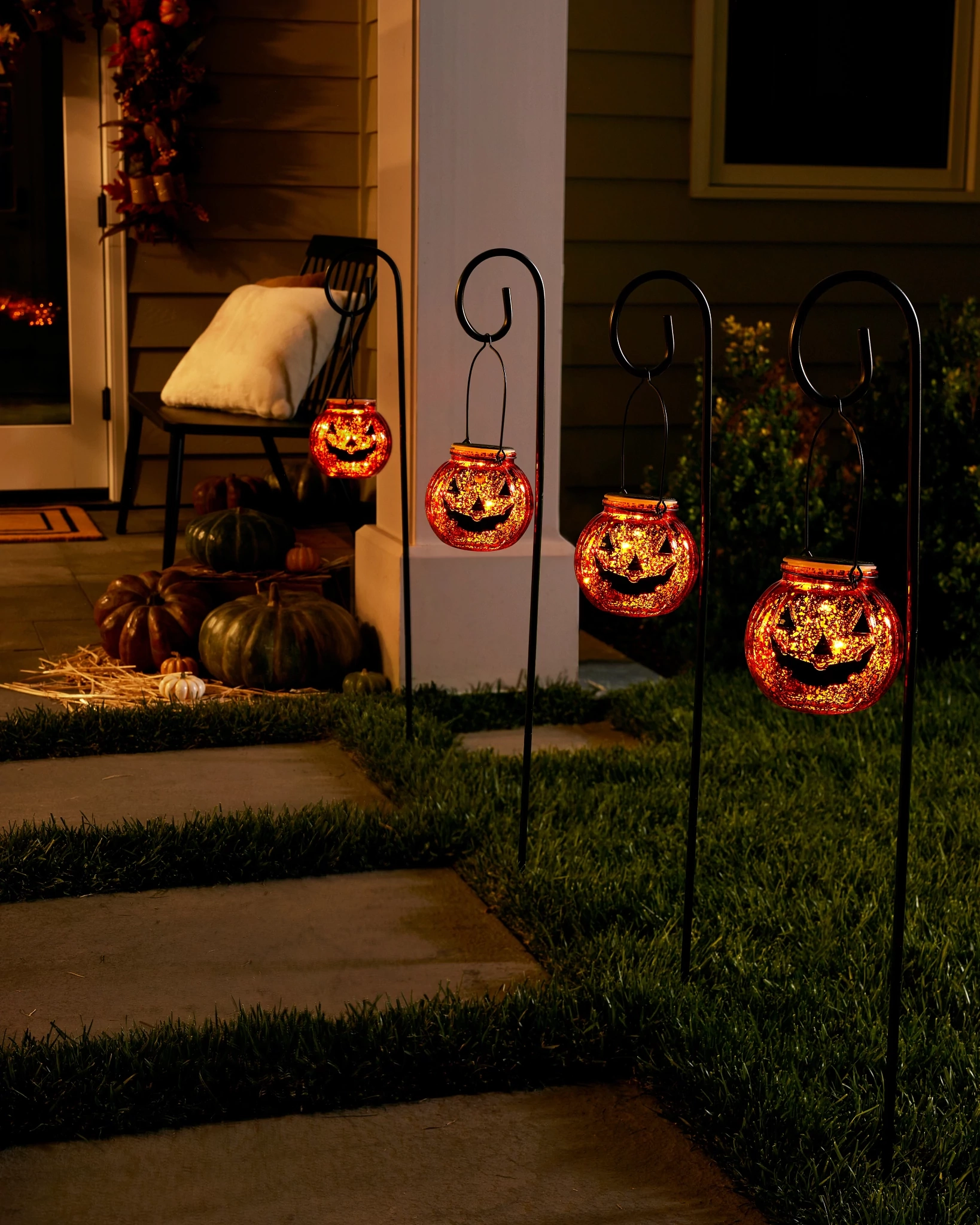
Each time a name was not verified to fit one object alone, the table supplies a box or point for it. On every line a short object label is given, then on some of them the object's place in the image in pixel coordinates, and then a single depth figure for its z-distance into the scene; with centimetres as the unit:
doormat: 526
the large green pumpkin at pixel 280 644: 350
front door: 563
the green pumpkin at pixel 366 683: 348
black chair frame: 431
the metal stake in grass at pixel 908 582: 153
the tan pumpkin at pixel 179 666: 358
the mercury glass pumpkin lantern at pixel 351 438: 313
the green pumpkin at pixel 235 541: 395
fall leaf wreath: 538
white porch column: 333
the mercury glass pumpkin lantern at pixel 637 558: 208
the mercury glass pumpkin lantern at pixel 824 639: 162
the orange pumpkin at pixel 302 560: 396
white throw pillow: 454
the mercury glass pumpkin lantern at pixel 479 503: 257
